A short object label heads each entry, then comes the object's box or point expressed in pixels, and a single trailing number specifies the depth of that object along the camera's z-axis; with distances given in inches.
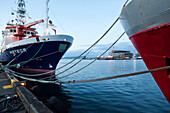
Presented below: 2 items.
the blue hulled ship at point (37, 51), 395.4
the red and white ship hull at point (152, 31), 72.3
